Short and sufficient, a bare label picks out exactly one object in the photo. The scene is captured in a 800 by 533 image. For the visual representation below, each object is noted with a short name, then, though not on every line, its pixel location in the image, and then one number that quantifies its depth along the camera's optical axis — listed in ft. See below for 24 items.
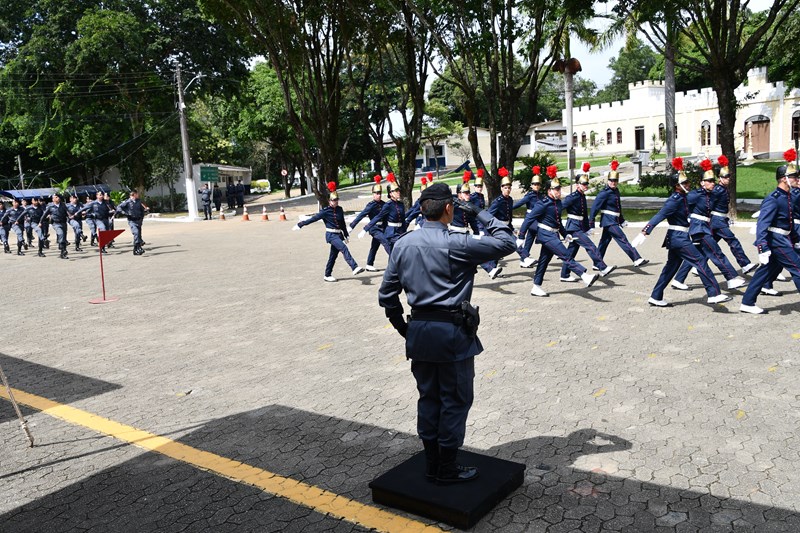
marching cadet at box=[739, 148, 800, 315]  28.04
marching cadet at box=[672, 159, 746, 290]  32.30
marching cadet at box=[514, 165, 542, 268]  40.37
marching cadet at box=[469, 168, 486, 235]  43.43
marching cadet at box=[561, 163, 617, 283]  36.88
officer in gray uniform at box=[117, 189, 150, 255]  63.31
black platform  13.16
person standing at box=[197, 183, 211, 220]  114.83
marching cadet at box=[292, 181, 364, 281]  43.24
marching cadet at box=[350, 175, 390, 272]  43.63
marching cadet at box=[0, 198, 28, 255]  73.31
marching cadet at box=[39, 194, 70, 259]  65.72
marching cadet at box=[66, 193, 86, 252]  69.56
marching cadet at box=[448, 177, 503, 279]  40.18
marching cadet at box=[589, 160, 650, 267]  39.47
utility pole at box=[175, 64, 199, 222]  107.34
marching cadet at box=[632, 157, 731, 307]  30.60
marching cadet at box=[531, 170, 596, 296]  35.29
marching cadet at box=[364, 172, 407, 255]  43.14
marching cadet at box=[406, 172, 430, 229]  38.08
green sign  127.85
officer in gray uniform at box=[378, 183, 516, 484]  13.67
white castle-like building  160.45
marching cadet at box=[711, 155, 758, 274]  36.19
